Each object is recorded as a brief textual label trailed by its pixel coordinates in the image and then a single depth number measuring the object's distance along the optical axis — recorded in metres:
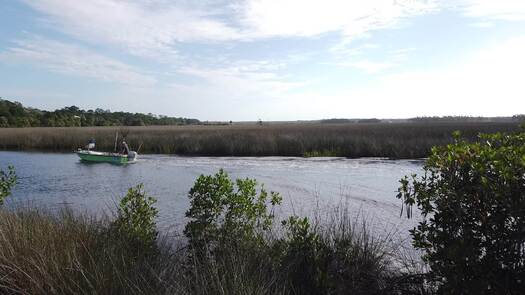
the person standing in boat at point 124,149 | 28.80
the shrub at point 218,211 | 5.70
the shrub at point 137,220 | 5.71
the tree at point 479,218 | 3.66
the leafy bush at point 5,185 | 7.59
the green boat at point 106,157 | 27.17
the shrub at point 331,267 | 5.03
